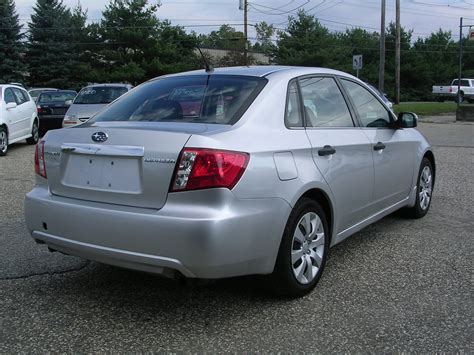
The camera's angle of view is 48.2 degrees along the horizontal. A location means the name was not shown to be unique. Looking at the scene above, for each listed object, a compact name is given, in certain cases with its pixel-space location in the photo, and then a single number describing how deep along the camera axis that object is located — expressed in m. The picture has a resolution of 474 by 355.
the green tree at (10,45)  39.62
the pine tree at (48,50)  42.34
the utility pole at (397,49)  32.69
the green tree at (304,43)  48.72
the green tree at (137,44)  41.75
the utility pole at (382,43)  29.66
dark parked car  16.16
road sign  23.20
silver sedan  3.03
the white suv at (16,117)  11.82
